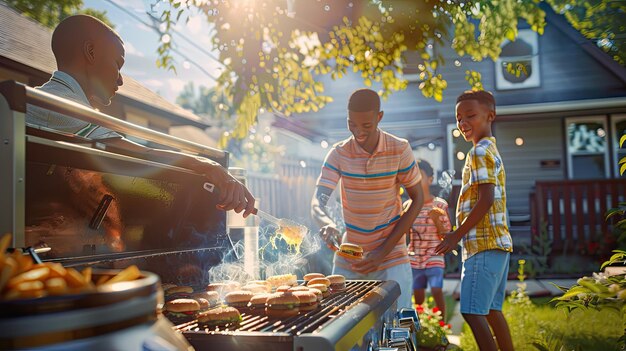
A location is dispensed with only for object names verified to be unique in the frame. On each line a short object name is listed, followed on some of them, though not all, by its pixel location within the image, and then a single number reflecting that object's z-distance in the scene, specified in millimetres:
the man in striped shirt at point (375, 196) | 3811
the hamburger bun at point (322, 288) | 2711
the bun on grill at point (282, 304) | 2178
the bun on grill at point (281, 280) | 2926
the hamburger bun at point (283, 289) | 2386
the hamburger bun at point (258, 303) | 2271
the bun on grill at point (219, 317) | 1877
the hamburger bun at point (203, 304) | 2238
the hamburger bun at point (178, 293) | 2352
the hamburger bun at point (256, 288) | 2598
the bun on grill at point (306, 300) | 2229
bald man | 2578
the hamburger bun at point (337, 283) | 2946
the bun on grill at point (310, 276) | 3049
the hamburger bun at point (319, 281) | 2877
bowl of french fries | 775
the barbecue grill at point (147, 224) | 1553
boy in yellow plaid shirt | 3621
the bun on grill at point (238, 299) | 2340
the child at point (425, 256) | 6344
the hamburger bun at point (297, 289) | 2347
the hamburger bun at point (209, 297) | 2391
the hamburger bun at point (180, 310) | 2053
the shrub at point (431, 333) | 4398
